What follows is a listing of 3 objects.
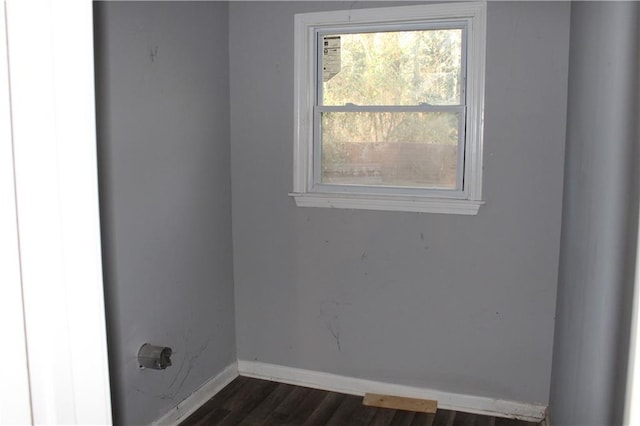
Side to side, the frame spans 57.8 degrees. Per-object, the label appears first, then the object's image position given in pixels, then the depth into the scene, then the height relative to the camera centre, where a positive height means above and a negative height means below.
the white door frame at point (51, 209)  0.63 -0.07
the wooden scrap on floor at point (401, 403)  3.08 -1.37
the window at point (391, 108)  2.97 +0.22
